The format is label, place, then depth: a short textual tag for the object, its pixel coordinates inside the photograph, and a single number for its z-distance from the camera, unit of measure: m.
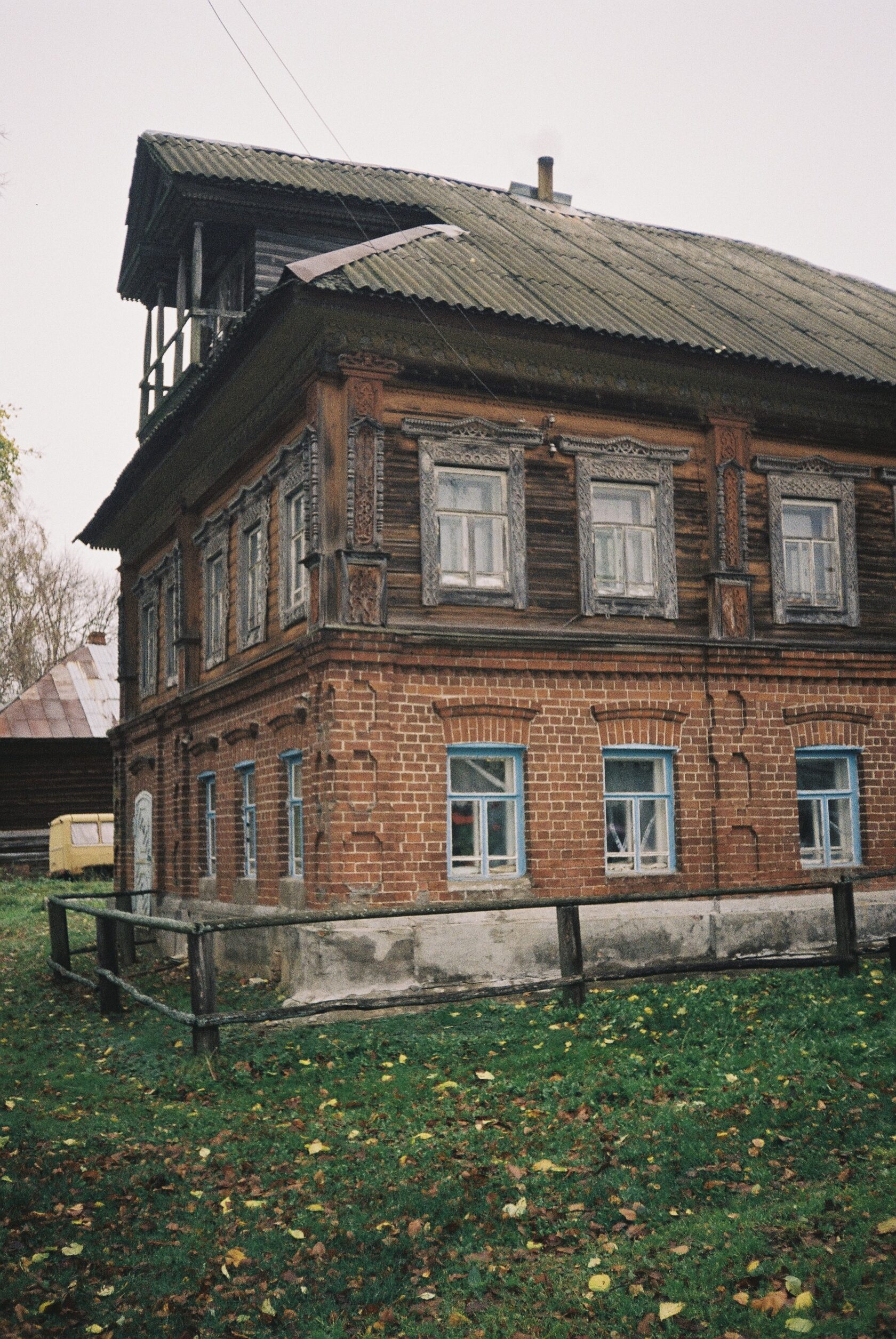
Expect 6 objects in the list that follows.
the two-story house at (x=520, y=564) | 13.30
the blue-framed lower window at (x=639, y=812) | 14.43
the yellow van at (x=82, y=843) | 30.06
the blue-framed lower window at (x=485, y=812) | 13.61
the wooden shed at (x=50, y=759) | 32.38
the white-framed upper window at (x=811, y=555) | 15.86
